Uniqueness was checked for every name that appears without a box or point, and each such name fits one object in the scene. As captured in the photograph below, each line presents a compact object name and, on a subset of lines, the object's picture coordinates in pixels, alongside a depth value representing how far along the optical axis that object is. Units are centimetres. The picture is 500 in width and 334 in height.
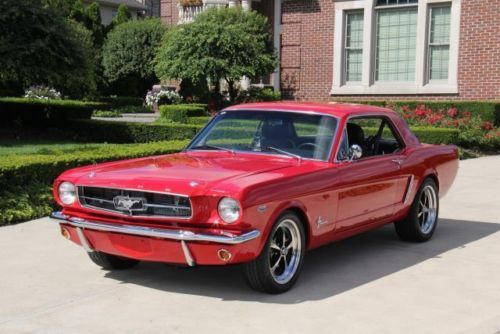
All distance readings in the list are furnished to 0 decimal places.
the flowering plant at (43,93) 2848
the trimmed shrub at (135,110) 3178
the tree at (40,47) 1516
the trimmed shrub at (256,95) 2238
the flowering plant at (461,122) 1684
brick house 1947
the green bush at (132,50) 3475
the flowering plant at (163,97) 2796
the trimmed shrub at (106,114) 2836
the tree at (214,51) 2009
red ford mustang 521
